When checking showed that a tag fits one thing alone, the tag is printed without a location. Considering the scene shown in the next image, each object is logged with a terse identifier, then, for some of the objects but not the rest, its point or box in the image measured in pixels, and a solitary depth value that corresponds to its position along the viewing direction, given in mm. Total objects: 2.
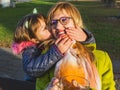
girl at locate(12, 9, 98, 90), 1164
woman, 1172
